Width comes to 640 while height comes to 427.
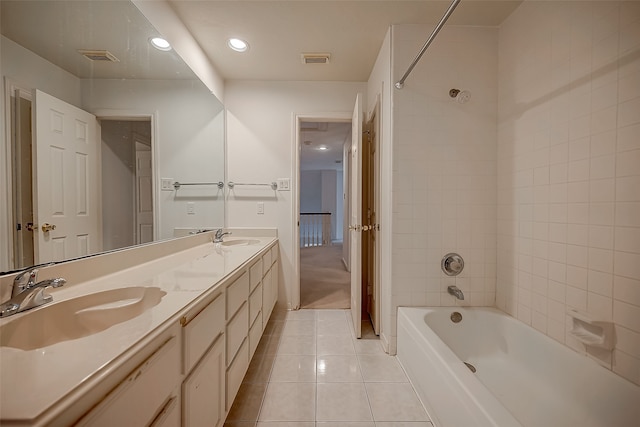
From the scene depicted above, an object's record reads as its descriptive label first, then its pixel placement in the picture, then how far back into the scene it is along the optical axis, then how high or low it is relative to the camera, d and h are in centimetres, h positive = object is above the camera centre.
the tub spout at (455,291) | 162 -58
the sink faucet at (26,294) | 68 -26
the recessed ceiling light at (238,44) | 191 +133
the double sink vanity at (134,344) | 43 -33
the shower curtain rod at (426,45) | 102 +86
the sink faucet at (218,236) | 213 -26
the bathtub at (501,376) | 95 -83
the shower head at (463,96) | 153 +71
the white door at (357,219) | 194 -10
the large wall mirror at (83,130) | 77 +32
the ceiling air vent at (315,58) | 206 +131
